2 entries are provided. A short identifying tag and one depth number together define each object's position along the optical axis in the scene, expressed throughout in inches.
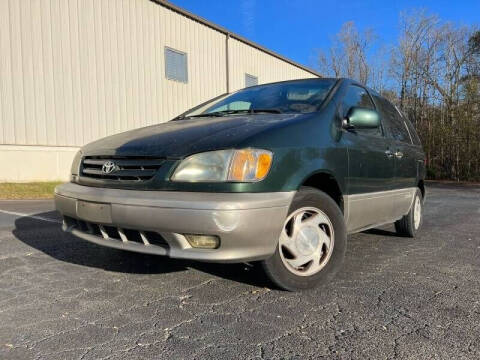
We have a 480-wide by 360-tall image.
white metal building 421.4
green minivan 94.7
